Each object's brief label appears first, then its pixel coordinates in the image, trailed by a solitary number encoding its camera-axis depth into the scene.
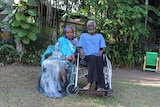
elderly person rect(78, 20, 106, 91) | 4.01
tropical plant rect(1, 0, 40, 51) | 5.98
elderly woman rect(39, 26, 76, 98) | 4.17
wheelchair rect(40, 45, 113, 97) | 4.11
